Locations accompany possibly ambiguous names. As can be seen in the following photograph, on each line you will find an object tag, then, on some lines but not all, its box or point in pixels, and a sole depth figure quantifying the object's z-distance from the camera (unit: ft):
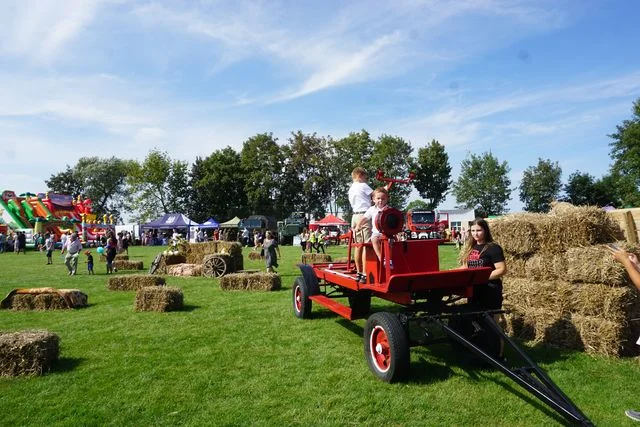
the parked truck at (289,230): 154.20
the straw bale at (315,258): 61.18
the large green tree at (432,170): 187.93
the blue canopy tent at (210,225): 154.92
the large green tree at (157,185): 207.41
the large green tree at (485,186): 196.75
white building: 132.26
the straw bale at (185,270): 53.47
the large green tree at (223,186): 212.23
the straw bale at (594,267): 18.81
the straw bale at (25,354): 17.31
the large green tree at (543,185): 204.33
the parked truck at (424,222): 104.99
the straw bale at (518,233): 22.84
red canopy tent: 148.66
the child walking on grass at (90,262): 59.14
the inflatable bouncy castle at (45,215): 145.59
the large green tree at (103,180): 274.36
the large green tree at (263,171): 203.82
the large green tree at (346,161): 187.52
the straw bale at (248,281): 39.73
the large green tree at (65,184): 279.69
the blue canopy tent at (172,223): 151.12
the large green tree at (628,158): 126.06
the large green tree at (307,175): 199.52
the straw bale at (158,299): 30.19
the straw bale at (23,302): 31.96
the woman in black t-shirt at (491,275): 17.69
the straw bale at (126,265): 65.10
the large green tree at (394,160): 181.27
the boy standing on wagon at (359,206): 21.90
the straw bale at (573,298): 18.40
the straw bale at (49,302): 32.12
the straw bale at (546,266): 21.02
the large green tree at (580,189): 194.90
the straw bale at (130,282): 41.63
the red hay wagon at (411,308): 15.21
